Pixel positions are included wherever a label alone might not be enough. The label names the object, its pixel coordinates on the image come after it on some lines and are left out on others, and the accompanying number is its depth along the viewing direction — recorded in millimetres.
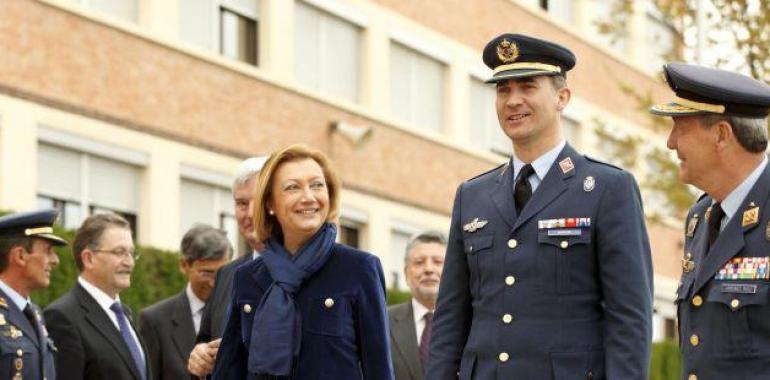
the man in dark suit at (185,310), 11992
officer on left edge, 10789
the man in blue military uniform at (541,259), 7773
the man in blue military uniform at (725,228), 7379
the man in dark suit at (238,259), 9805
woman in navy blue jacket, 8438
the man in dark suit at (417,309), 12523
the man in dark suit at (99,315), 11555
